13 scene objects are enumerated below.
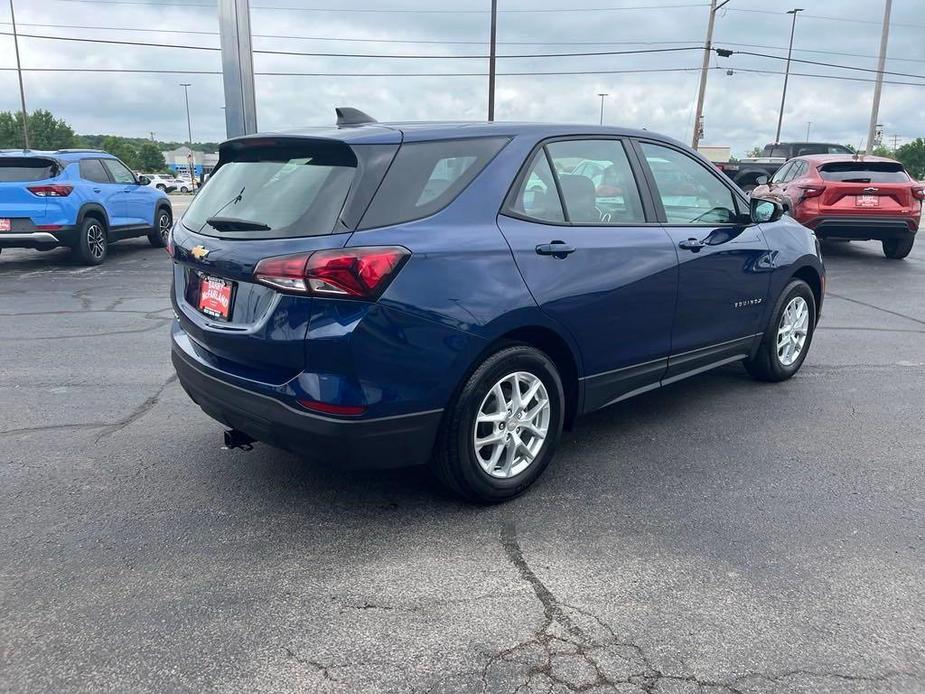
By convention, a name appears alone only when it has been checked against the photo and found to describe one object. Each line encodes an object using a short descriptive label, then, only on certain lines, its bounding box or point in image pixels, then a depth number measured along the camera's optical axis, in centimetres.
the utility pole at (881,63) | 3019
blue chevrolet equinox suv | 291
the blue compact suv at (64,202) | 1034
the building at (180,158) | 9842
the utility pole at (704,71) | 3209
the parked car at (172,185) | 5612
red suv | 1120
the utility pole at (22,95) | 4325
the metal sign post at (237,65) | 1023
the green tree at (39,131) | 7500
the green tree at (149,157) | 8556
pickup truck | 2064
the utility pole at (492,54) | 2723
